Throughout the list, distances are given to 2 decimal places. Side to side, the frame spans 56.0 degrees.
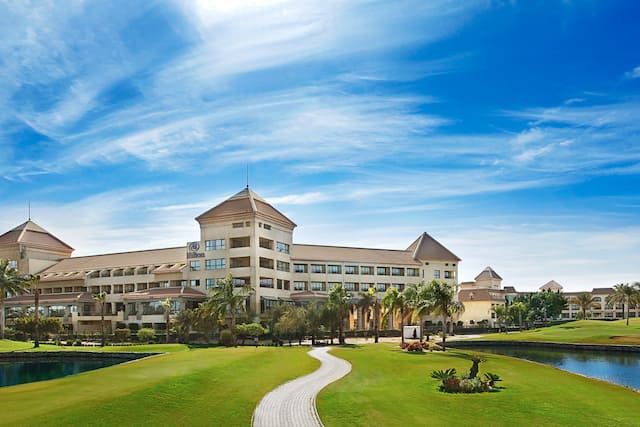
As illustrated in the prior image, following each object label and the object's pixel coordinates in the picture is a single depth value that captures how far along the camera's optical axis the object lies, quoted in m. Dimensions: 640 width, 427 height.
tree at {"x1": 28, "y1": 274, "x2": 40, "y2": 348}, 89.44
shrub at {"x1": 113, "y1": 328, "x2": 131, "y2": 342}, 92.56
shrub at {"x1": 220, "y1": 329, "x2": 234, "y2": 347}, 81.50
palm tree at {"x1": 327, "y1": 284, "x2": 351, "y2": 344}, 80.81
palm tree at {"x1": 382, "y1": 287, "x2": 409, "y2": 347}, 77.81
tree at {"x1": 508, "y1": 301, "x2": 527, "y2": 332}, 133.27
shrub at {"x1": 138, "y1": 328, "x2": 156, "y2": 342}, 89.21
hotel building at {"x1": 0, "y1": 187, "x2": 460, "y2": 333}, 101.06
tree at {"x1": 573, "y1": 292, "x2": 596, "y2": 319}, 171.25
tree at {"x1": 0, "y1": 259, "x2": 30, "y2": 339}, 97.44
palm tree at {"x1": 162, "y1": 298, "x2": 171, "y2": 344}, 88.40
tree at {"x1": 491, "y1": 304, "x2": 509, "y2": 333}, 134.25
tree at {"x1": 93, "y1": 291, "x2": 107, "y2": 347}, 96.12
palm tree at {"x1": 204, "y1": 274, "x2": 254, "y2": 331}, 82.81
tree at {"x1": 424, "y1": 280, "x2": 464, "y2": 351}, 68.44
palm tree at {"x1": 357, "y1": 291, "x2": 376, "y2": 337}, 87.44
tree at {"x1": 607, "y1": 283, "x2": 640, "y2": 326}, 140.62
